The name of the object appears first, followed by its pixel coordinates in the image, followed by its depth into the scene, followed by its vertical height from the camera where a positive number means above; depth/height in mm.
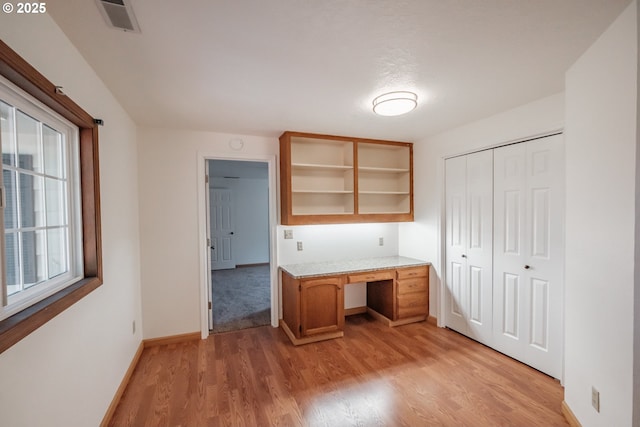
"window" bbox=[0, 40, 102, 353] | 1104 +52
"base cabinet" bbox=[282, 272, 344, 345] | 2988 -1103
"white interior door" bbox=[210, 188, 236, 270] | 6863 -455
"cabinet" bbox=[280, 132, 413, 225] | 3314 +402
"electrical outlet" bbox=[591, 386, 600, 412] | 1569 -1111
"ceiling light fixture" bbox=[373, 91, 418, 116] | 2123 +840
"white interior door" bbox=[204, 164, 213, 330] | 3225 -600
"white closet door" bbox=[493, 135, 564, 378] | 2318 -405
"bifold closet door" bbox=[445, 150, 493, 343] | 2879 -402
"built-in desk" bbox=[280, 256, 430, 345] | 3010 -1006
